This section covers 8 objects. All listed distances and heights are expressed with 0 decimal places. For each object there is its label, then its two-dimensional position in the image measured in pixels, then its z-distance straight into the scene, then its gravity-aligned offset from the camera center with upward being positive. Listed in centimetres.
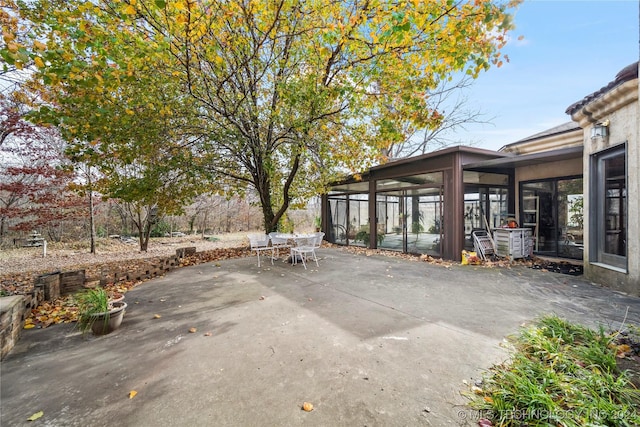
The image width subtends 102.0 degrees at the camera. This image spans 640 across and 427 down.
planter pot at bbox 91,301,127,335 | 295 -124
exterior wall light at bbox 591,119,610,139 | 457 +136
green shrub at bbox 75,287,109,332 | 296 -109
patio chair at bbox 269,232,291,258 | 709 -78
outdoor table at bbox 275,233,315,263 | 680 -69
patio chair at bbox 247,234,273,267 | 664 -76
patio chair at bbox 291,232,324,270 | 643 -92
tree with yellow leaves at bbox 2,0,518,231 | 363 +258
